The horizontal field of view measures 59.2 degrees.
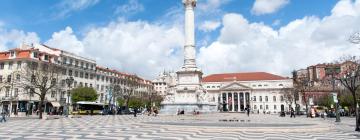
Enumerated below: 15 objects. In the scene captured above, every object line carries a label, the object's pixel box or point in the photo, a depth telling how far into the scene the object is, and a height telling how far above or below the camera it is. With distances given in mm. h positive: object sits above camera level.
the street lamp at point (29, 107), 56234 -1697
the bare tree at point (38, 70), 52281 +4908
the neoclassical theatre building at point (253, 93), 118375 +1704
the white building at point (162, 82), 148250 +7354
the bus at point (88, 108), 56922 -1772
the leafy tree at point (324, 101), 73562 -970
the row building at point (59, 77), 59750 +4850
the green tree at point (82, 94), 66562 +876
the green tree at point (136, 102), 85125 -1107
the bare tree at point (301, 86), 60844 +2260
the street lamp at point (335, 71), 30633 +3512
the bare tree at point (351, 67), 37147 +3957
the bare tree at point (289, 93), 71262 +927
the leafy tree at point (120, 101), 81888 -807
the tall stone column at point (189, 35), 53822 +10697
